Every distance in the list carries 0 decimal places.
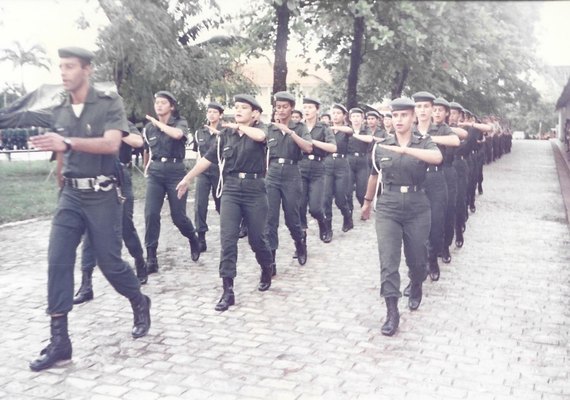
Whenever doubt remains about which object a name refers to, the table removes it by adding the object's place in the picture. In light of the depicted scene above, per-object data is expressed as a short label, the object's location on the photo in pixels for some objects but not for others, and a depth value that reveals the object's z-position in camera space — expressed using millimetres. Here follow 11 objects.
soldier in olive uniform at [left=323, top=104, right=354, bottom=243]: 10104
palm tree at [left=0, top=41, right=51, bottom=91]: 21384
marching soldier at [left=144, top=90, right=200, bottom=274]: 7258
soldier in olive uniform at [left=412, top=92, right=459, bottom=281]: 7141
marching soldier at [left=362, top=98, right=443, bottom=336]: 5324
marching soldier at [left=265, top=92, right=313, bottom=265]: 7383
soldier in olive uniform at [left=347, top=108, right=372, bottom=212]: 10906
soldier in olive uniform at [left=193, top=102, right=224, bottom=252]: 8609
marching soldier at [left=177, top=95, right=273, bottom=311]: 5926
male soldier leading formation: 4426
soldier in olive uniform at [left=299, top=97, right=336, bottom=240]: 8422
